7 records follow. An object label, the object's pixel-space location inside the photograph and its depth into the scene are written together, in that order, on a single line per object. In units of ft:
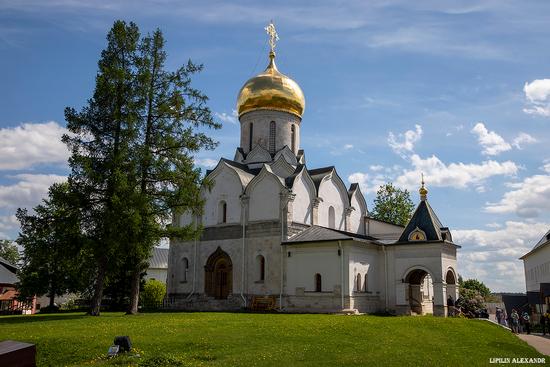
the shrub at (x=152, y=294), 116.26
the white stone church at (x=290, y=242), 80.23
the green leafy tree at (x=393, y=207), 138.51
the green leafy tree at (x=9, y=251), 204.64
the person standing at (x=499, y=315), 82.17
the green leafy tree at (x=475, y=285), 201.85
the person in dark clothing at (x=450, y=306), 80.02
